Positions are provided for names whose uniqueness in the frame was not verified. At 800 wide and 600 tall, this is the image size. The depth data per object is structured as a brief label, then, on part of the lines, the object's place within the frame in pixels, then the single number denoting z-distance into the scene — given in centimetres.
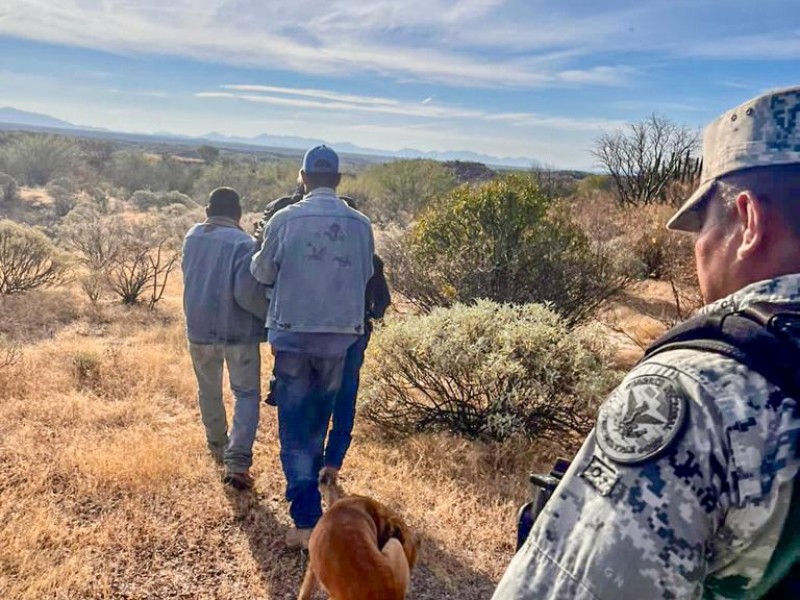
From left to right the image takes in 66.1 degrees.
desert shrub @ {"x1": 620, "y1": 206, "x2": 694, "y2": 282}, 996
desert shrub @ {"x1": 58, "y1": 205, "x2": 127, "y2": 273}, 1177
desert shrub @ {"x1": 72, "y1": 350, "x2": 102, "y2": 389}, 601
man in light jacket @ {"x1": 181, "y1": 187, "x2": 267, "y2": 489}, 382
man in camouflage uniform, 79
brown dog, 224
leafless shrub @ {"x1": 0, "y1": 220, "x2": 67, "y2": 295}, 1039
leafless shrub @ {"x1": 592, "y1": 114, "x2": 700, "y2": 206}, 2005
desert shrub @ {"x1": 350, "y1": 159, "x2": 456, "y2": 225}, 2112
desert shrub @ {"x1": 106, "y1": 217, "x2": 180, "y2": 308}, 1041
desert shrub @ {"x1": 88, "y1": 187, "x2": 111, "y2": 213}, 2517
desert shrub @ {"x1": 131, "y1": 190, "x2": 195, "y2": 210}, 2727
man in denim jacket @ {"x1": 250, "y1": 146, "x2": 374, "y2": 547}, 311
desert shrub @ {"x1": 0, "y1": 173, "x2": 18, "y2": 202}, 2548
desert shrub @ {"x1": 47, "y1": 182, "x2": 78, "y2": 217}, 2422
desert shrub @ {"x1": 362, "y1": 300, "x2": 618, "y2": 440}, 473
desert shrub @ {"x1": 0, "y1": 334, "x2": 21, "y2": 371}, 598
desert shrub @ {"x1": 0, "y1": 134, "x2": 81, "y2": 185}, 3400
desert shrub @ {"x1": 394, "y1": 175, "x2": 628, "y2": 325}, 727
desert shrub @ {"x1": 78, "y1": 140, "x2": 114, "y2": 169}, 3956
